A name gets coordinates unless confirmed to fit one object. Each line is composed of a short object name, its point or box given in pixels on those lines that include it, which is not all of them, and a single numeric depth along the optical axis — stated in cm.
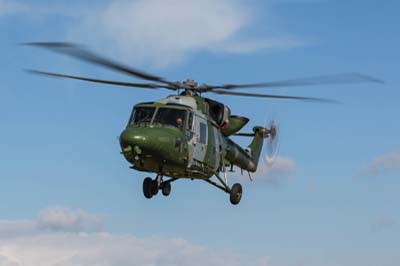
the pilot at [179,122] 3052
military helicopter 2894
